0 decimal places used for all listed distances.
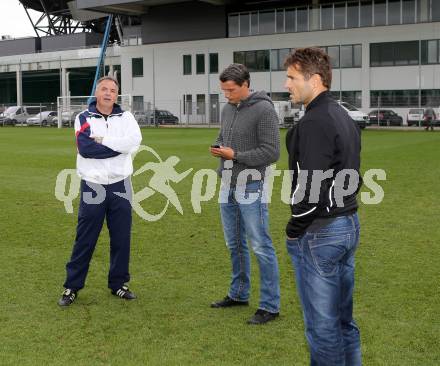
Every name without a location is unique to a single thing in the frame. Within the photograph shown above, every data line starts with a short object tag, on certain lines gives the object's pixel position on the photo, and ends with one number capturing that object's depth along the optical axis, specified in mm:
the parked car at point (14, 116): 56406
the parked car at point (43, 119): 53312
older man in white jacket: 5895
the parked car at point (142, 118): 52031
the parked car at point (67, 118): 50250
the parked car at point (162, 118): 51719
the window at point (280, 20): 54156
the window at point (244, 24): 55906
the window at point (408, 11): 48688
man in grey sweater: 5328
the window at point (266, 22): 54625
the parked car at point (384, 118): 44688
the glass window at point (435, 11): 47781
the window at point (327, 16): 51875
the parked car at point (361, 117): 42188
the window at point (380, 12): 49750
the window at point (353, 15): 50812
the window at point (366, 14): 50250
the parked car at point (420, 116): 40000
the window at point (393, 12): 49281
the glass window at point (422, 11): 48188
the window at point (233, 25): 56469
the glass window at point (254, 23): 55406
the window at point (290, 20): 53625
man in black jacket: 3412
